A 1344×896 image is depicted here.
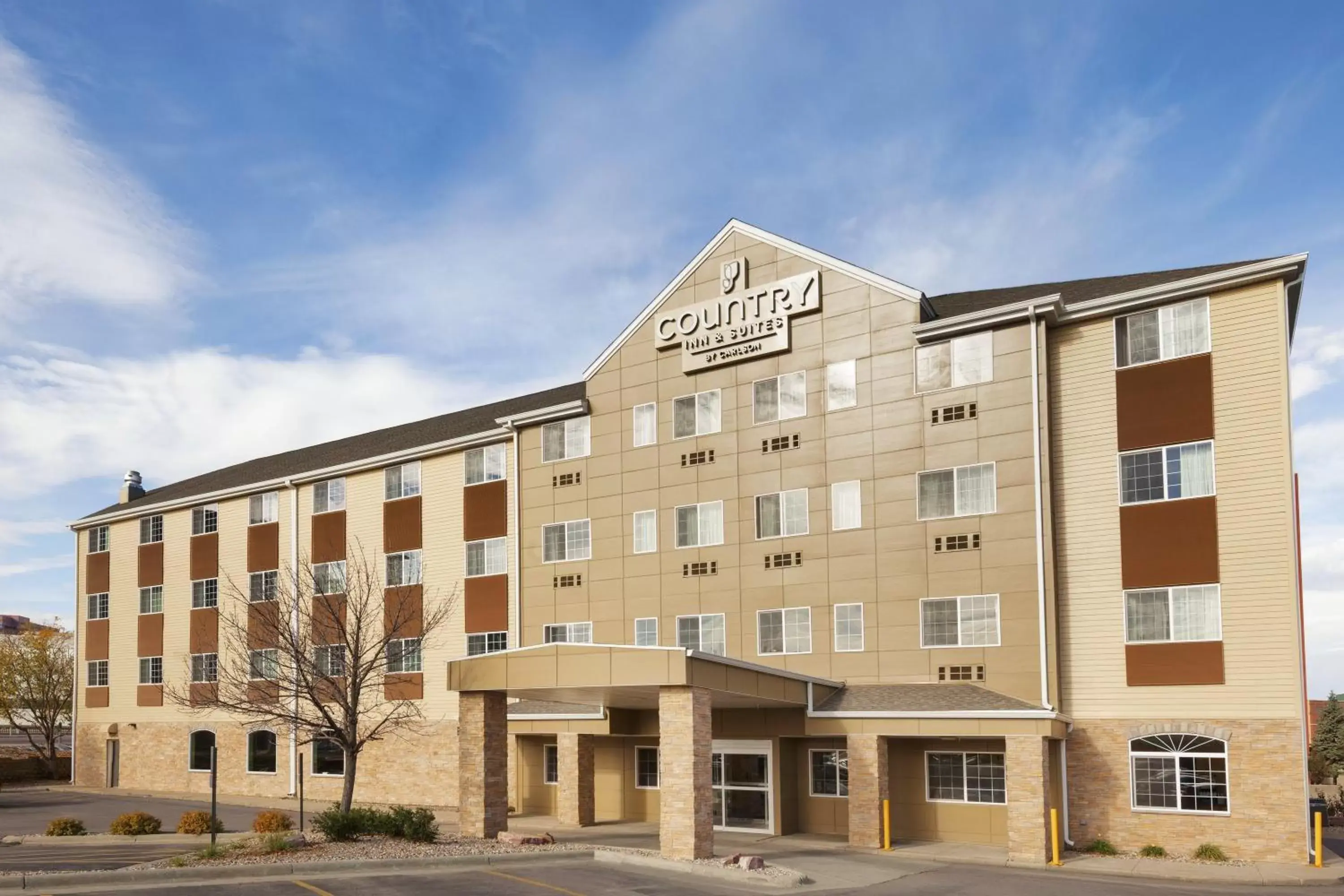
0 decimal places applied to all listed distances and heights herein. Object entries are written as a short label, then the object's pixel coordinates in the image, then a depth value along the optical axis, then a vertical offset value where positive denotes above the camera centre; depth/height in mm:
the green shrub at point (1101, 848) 27688 -6275
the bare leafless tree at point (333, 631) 39188 -1477
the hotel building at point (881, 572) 27250 +338
